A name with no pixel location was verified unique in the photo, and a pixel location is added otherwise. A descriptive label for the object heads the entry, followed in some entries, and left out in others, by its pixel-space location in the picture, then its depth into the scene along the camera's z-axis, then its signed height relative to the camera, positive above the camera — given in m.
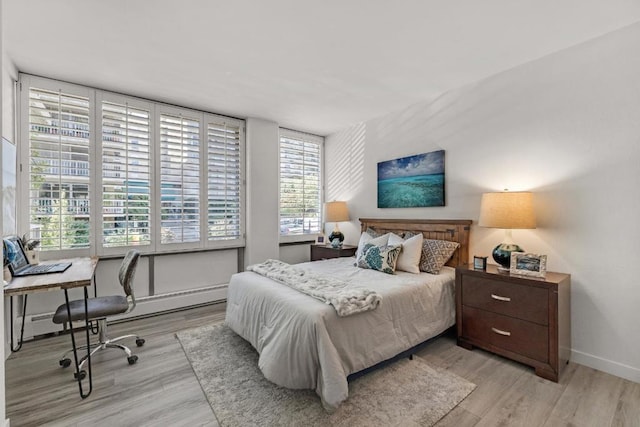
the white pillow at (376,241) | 3.39 -0.34
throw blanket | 2.02 -0.60
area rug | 1.79 -1.24
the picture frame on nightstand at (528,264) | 2.34 -0.42
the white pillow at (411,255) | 2.99 -0.44
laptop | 2.23 -0.46
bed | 1.89 -0.83
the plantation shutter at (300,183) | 4.68 +0.47
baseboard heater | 2.85 -1.12
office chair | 2.25 -0.78
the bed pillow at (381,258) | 2.98 -0.47
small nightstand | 4.15 -0.57
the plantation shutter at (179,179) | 3.60 +0.40
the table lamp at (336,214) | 4.41 -0.03
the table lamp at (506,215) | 2.45 -0.02
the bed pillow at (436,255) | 2.99 -0.43
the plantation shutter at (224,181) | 3.95 +0.42
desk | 1.90 -0.49
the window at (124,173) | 2.89 +0.44
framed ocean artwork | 3.40 +0.39
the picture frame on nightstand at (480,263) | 2.64 -0.45
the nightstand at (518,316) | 2.19 -0.84
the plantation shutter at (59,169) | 2.86 +0.42
